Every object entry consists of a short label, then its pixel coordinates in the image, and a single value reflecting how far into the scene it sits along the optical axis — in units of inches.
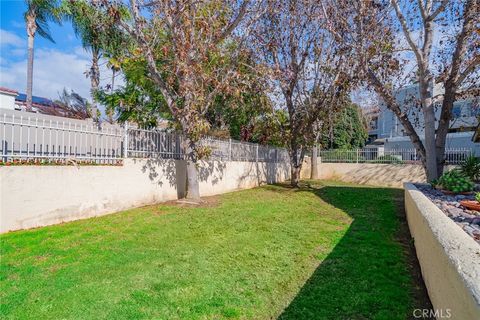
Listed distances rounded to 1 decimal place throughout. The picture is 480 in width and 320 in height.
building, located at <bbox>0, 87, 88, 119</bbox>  847.8
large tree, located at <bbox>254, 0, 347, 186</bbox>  489.4
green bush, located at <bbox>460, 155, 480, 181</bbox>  379.1
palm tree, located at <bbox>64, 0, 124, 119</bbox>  348.5
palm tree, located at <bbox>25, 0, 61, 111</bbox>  707.4
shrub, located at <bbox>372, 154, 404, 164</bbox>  697.7
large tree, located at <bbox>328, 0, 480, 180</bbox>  361.4
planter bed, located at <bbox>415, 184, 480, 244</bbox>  157.3
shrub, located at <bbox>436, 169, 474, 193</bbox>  278.4
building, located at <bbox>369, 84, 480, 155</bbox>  450.6
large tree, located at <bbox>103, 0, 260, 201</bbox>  331.6
